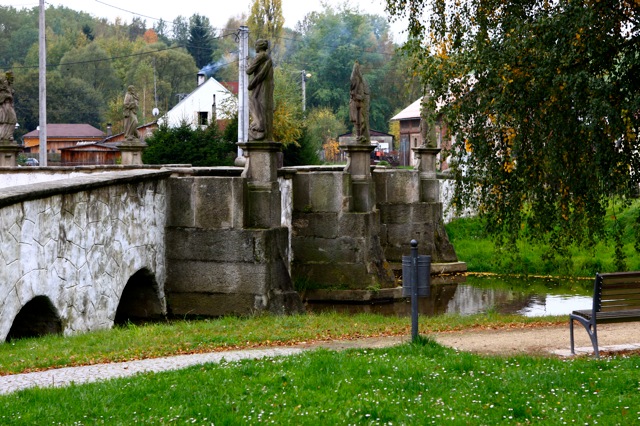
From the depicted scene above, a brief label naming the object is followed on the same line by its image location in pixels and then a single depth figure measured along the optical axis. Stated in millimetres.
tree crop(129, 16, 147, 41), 141625
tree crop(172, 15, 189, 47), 124025
